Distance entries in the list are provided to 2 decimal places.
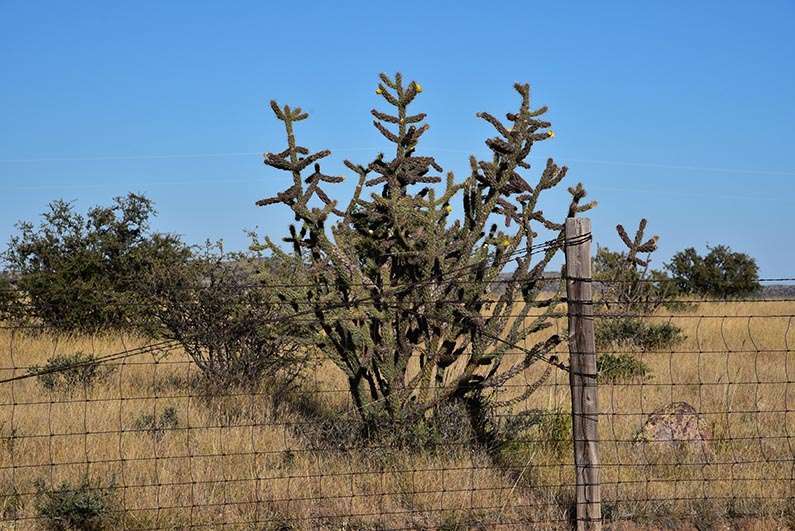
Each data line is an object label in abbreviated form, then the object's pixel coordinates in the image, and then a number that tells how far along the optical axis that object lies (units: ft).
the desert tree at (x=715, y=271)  180.99
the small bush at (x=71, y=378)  61.53
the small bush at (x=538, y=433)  48.20
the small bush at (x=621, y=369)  68.81
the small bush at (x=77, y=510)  38.24
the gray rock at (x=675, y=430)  49.54
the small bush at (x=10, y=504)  39.80
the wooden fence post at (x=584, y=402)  38.17
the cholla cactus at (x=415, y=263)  45.25
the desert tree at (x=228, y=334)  61.08
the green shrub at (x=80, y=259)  90.70
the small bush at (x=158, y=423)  49.98
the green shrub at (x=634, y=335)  91.25
